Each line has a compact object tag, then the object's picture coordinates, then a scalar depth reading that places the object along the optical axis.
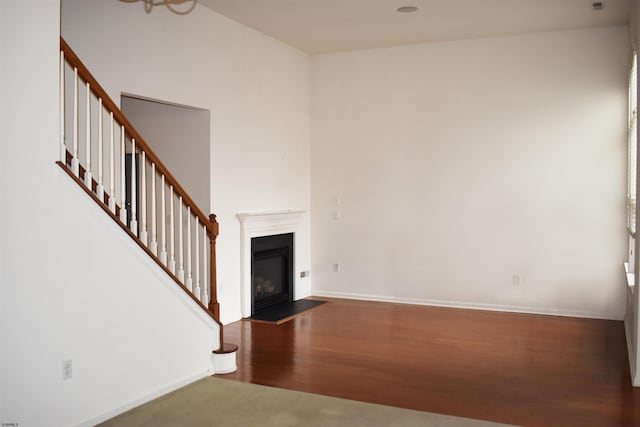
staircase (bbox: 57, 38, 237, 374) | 3.83
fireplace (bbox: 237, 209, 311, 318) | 7.18
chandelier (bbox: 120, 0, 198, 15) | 5.82
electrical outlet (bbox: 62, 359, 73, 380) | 3.67
